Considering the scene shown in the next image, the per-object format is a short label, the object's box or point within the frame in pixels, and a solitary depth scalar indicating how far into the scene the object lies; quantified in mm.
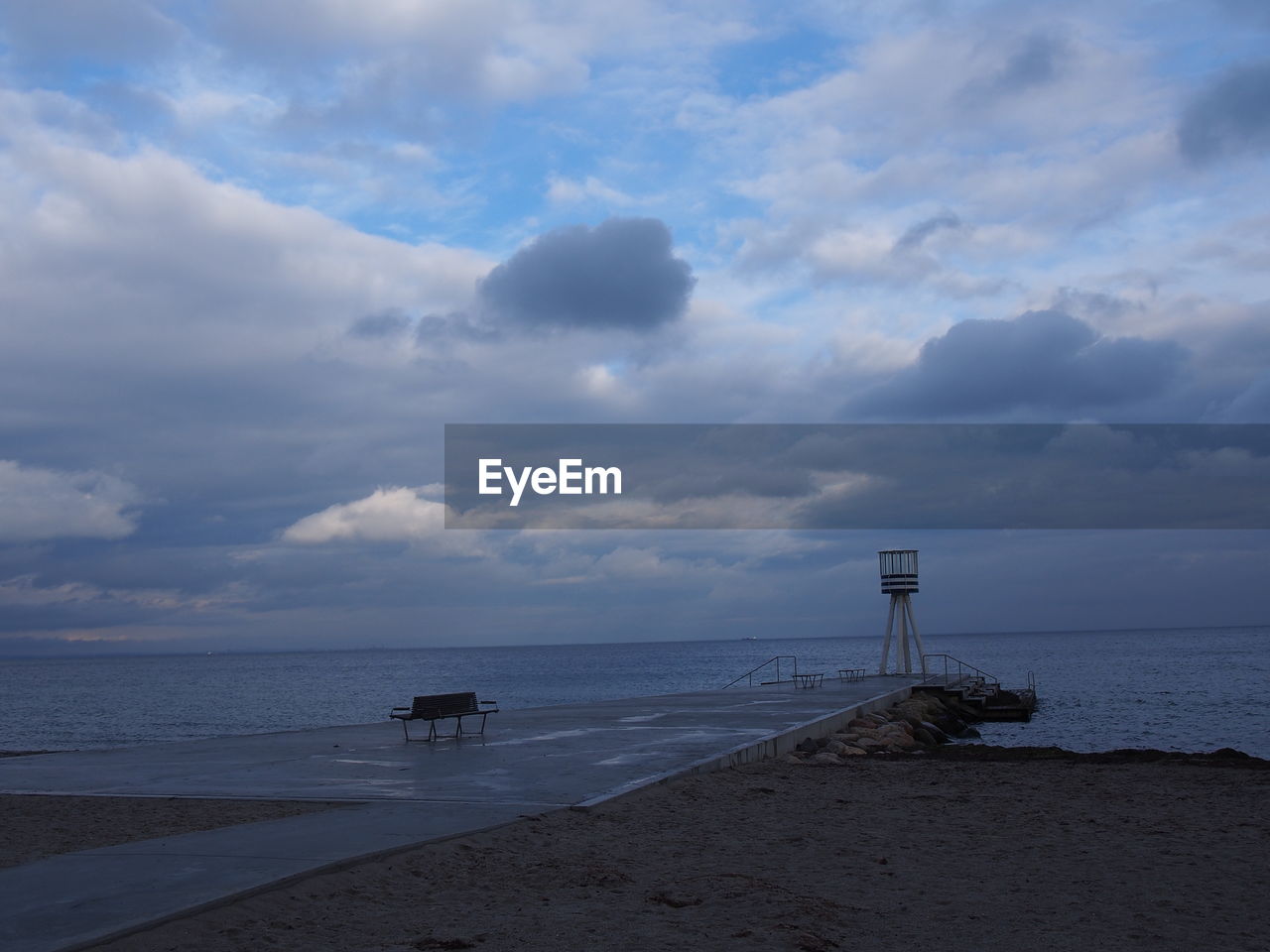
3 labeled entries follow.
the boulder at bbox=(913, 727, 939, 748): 25469
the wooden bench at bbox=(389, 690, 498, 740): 16828
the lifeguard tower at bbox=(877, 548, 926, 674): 47438
